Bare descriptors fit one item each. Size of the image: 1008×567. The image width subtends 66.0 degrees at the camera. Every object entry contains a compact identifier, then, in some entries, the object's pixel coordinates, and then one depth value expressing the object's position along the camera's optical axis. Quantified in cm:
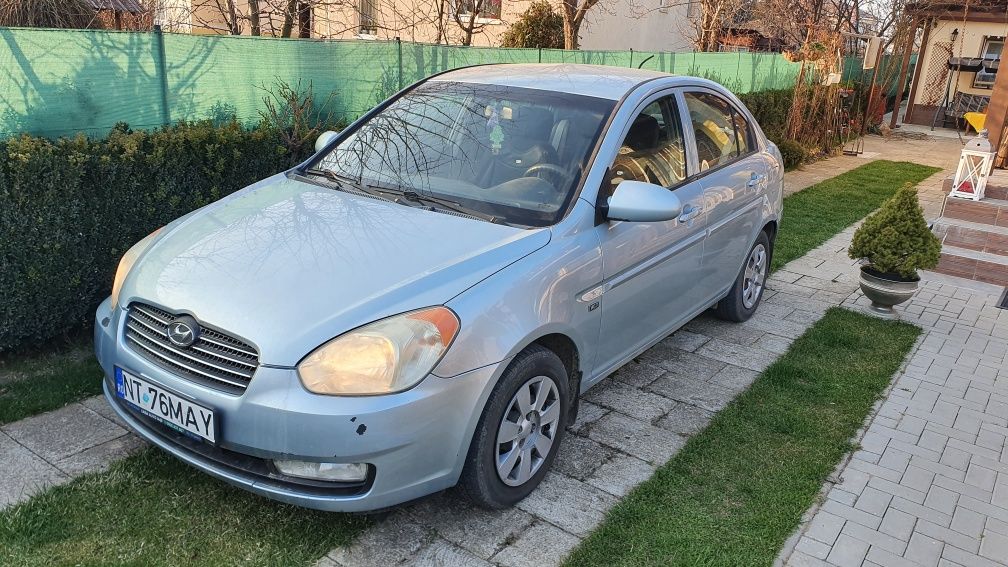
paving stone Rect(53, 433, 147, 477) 334
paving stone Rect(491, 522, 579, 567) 295
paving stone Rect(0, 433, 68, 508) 314
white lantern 774
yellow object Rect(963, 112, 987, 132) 924
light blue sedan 264
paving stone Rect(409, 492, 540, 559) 303
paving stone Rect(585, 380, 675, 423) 419
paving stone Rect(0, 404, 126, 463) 348
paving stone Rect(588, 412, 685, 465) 378
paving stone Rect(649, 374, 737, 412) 435
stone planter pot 572
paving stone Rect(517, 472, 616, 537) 320
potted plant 559
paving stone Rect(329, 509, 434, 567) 288
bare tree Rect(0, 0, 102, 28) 693
